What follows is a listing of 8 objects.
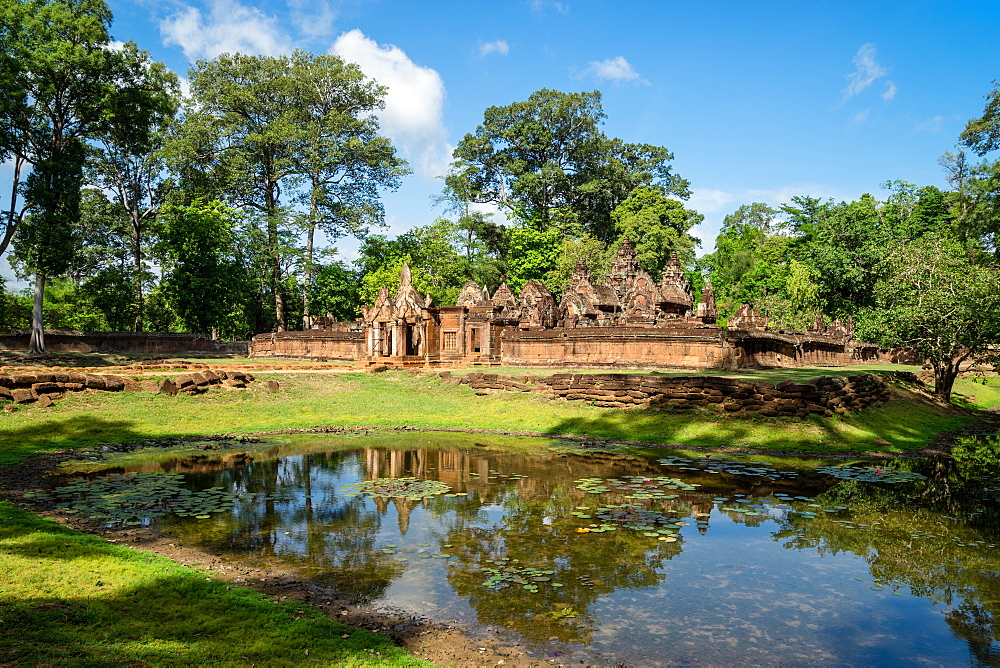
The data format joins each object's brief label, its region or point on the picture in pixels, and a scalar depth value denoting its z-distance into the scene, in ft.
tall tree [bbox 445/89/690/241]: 228.84
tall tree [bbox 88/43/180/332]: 111.45
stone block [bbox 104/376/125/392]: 63.52
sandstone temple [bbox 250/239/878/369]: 94.94
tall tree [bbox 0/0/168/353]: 96.99
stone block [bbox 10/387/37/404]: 57.16
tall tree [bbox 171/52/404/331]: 168.25
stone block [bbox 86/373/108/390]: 62.49
